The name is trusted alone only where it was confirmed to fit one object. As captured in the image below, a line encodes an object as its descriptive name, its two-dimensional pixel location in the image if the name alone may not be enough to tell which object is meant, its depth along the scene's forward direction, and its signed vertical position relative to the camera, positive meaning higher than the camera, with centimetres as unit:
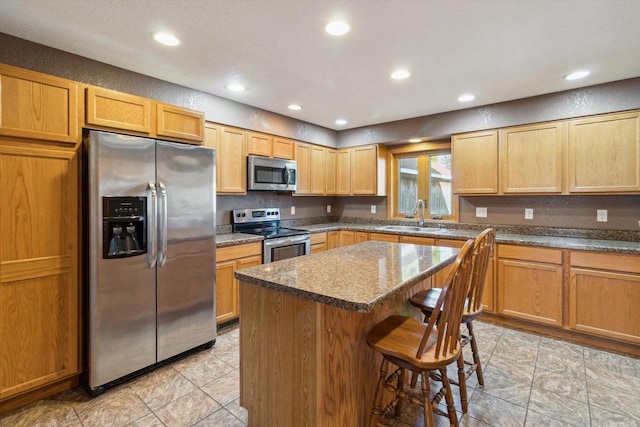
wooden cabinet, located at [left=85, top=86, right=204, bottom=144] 222 +75
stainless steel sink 409 -22
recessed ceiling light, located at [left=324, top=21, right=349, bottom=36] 198 +119
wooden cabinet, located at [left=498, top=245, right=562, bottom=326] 293 -70
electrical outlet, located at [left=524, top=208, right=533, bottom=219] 354 -2
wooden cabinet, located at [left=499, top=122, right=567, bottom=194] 320 +57
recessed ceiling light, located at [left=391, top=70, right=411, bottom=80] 273 +122
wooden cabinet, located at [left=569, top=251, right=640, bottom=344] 259 -72
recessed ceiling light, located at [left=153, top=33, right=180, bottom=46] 214 +121
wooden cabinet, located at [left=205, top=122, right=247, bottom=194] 338 +63
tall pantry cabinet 191 -13
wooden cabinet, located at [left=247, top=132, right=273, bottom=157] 373 +84
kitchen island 141 -61
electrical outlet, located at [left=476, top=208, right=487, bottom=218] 389 -1
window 441 +43
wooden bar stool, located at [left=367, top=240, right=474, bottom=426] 140 -63
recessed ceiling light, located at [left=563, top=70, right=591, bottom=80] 271 +120
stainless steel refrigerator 209 -29
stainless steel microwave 369 +48
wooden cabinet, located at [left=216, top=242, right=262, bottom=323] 303 -62
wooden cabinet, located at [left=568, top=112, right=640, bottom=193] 283 +54
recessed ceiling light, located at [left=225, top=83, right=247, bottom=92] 305 +125
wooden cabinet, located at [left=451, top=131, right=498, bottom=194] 360 +58
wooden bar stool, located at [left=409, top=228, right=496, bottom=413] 184 -55
